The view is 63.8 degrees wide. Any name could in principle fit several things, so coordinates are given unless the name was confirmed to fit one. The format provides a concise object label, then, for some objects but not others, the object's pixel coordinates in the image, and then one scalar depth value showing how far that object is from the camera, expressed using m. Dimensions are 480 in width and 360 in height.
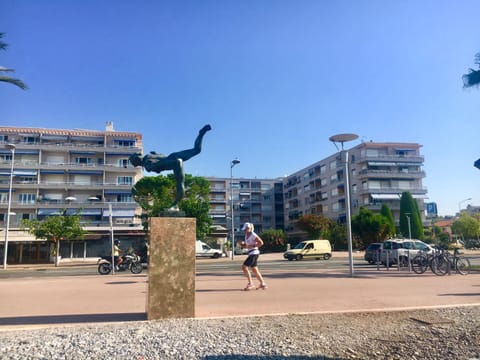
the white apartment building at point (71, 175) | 47.34
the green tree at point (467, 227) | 64.81
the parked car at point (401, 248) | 19.05
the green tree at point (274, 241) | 53.25
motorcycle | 18.72
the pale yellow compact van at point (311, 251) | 30.94
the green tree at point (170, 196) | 38.53
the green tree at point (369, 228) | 46.75
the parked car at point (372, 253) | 22.78
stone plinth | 5.51
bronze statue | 6.53
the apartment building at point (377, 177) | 60.84
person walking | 9.03
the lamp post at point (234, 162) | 39.06
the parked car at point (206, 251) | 37.72
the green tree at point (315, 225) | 50.03
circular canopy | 14.76
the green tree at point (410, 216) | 55.42
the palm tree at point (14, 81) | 12.61
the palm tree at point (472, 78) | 12.94
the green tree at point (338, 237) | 48.31
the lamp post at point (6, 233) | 30.90
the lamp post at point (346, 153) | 13.97
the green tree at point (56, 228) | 34.06
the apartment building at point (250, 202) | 84.00
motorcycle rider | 18.86
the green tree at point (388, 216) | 48.24
